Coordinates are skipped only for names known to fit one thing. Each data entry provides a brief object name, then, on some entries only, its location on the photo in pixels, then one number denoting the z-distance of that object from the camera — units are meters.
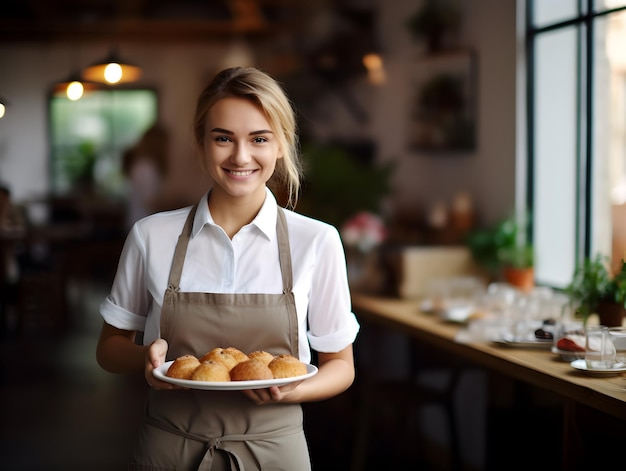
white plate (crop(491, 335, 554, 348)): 2.81
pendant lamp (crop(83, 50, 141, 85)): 3.98
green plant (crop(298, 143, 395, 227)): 4.76
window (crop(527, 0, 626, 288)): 3.54
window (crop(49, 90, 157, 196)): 8.30
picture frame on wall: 4.57
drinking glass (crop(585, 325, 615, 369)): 2.39
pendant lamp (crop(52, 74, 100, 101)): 4.11
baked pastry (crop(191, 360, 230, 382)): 1.64
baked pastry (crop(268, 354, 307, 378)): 1.68
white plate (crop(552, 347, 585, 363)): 2.58
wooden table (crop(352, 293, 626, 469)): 2.22
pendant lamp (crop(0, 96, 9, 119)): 2.58
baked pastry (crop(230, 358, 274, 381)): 1.65
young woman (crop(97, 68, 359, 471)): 1.79
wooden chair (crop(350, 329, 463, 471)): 3.56
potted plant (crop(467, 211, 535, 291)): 3.90
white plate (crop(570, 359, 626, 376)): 2.37
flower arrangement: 4.23
